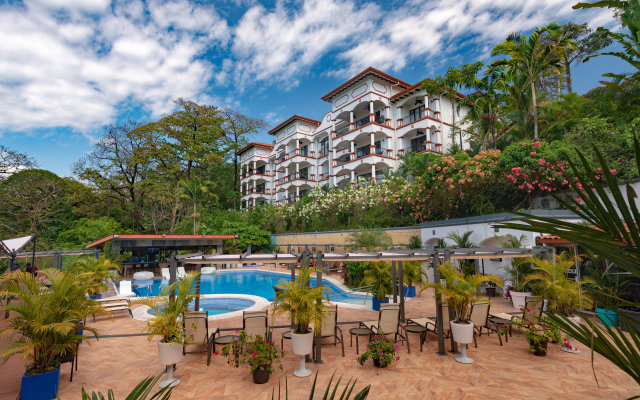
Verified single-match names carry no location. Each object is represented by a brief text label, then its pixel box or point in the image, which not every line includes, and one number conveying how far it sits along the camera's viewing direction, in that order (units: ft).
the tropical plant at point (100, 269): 42.17
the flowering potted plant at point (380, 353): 21.40
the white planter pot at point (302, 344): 21.24
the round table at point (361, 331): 25.07
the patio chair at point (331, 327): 25.61
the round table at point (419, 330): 25.65
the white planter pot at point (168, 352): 19.63
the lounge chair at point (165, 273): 64.75
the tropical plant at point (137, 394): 5.70
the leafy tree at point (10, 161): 85.30
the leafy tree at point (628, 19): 42.16
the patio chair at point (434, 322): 26.68
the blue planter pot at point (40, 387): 17.28
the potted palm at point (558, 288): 27.25
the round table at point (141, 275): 67.56
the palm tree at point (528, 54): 58.03
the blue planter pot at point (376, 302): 38.88
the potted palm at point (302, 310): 21.29
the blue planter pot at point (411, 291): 48.37
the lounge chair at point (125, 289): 48.26
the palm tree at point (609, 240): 4.20
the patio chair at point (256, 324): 25.16
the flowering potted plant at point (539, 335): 23.62
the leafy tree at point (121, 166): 97.81
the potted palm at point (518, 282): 37.78
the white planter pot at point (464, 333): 22.81
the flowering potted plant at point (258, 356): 19.88
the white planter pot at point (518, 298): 37.52
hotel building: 93.97
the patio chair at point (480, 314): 26.96
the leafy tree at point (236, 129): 137.86
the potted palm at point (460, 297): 22.93
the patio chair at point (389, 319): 25.85
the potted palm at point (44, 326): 17.40
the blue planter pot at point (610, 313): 29.08
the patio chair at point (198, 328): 24.23
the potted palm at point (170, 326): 19.70
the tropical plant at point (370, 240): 60.34
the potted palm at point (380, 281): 39.06
